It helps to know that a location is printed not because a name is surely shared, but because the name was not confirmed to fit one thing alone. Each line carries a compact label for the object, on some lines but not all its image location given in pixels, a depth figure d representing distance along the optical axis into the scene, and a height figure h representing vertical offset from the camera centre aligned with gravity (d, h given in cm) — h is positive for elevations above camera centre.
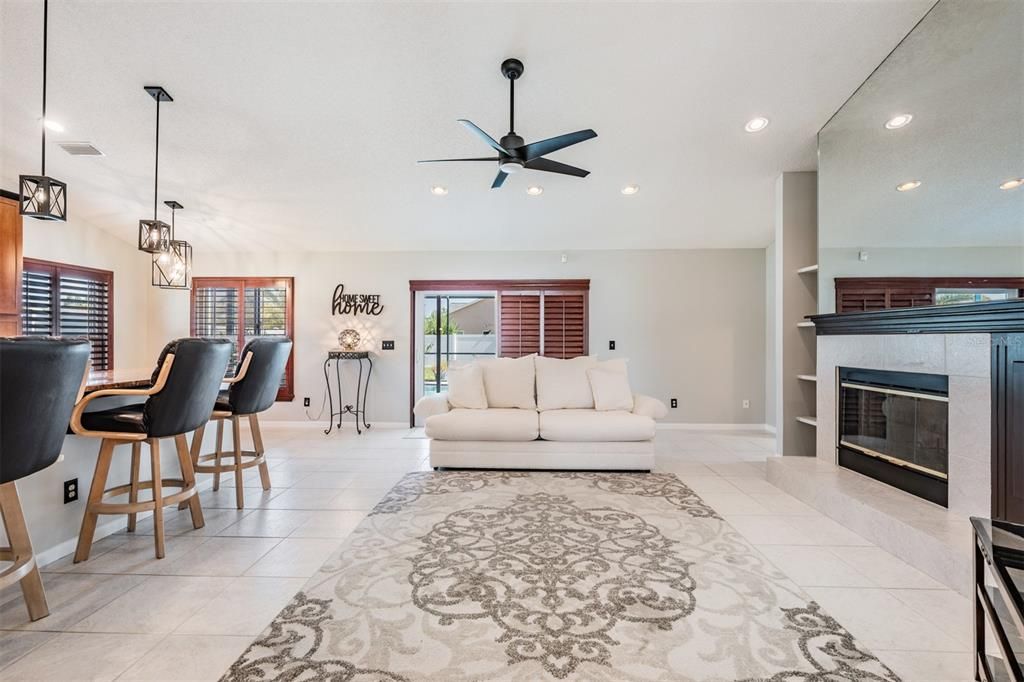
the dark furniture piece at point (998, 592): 101 -59
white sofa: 380 -81
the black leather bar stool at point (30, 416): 136 -25
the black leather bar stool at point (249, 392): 290 -33
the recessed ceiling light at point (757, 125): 324 +171
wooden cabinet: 375 +66
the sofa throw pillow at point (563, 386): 432 -40
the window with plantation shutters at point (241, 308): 601 +50
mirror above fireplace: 204 +105
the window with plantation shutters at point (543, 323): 588 +33
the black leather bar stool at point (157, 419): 214 -39
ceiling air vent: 357 +163
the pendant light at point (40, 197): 216 +74
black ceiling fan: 259 +122
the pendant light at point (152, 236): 321 +80
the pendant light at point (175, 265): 336 +62
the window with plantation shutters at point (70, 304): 452 +43
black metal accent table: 591 -69
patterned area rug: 146 -108
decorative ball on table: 586 +7
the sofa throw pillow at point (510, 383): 434 -37
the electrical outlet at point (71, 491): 226 -78
